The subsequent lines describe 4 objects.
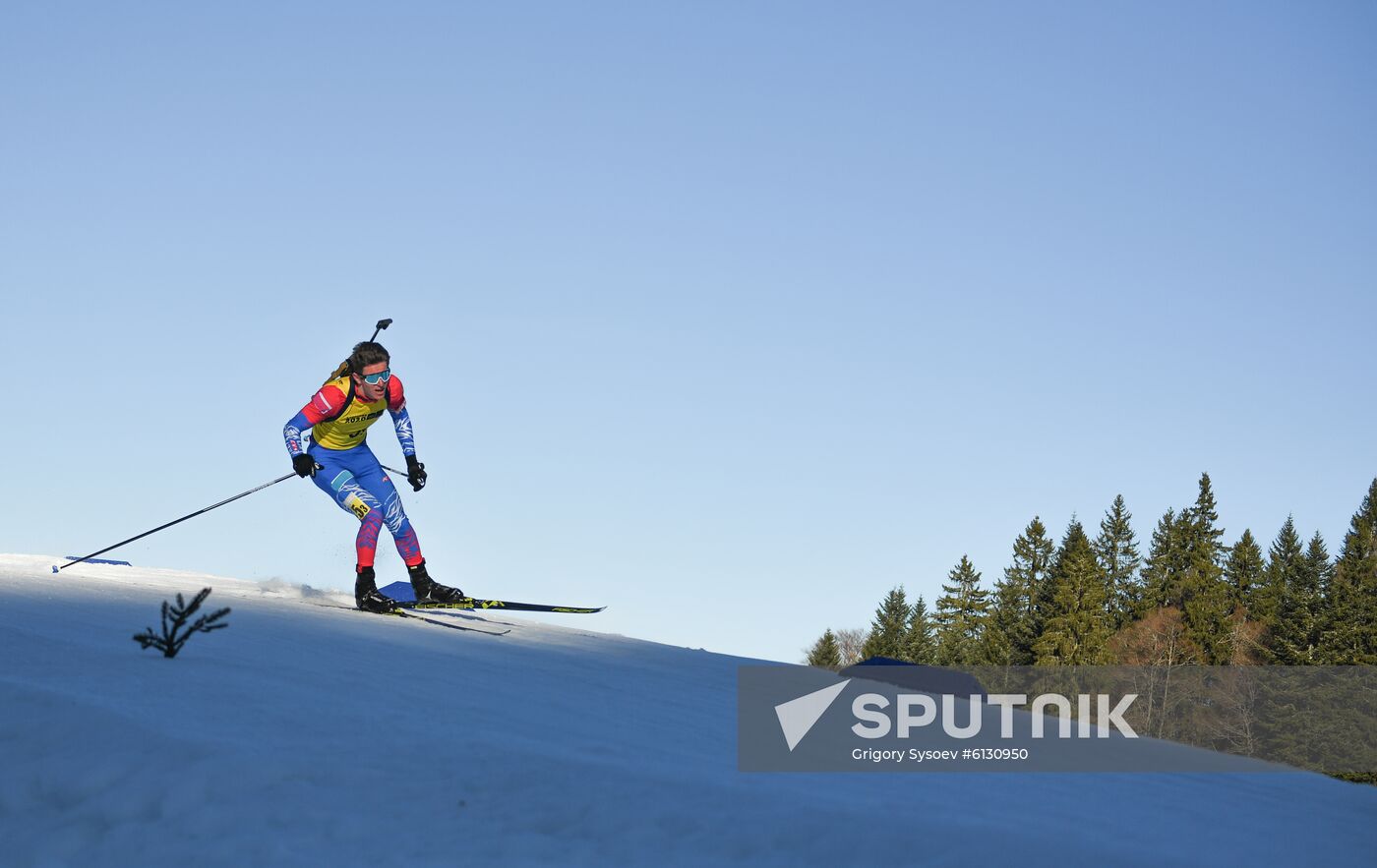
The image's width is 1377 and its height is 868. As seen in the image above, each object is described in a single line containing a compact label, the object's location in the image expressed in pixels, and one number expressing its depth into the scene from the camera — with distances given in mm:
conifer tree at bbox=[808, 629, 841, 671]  83562
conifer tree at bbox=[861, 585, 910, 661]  78125
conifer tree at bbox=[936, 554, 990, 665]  68688
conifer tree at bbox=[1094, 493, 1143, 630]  66000
